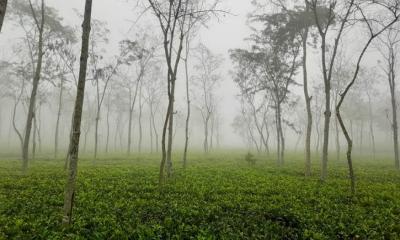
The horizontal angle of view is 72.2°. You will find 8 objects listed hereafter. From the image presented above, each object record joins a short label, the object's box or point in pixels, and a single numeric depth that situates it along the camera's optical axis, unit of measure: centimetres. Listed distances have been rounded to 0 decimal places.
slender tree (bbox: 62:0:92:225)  772
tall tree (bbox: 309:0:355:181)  1594
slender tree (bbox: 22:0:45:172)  1715
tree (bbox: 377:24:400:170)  2520
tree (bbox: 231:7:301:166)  2561
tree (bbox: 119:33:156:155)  3154
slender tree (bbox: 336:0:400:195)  1203
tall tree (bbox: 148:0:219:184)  1359
